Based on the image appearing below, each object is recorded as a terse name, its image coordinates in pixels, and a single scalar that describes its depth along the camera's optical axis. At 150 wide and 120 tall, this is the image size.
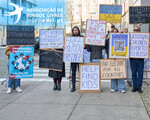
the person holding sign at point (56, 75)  6.99
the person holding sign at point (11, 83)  7.00
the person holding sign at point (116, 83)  6.75
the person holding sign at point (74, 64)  6.83
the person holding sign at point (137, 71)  6.61
